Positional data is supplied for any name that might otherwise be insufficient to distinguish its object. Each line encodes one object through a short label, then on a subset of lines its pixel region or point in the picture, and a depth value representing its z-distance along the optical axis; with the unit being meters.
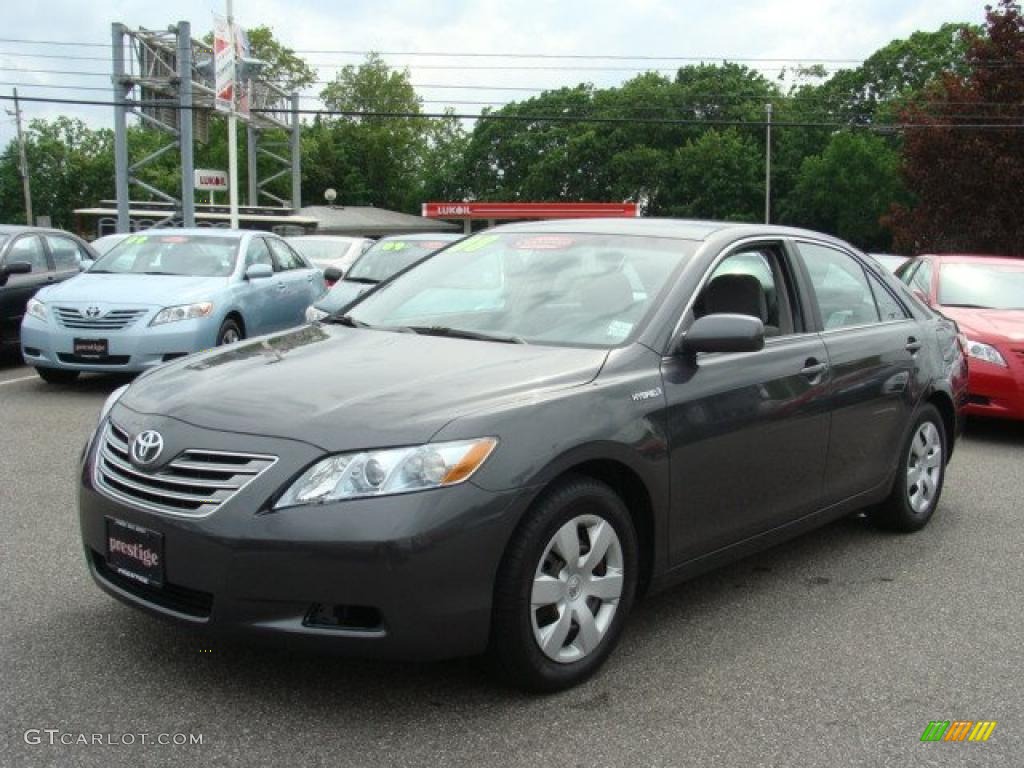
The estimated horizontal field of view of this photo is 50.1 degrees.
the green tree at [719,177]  65.25
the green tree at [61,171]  85.56
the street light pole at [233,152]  28.08
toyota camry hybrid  3.16
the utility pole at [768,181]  59.62
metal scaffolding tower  27.97
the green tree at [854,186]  59.75
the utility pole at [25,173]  69.26
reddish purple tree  28.38
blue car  9.49
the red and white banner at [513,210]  49.50
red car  8.48
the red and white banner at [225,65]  26.91
